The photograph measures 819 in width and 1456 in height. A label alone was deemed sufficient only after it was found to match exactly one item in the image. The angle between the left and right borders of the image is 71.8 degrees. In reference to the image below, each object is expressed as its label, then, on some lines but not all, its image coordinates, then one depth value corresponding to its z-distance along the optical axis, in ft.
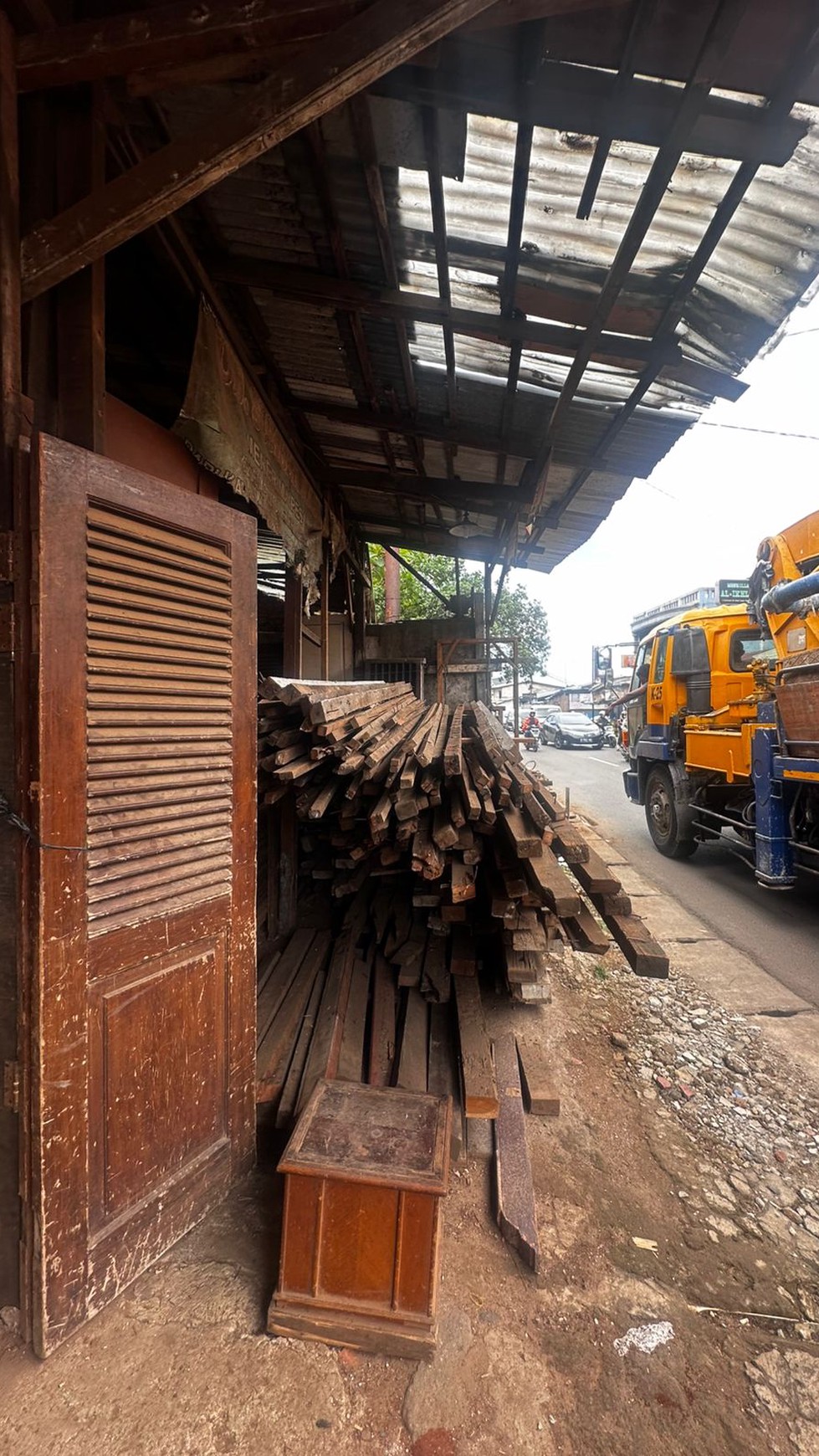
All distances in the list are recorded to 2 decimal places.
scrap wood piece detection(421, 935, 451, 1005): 10.48
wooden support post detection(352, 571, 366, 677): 29.89
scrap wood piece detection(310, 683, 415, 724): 8.79
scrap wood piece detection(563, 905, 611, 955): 8.23
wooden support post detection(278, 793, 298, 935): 11.40
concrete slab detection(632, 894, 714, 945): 17.46
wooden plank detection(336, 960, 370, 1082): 8.84
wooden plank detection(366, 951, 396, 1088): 8.93
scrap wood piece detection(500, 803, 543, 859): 7.93
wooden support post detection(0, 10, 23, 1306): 5.46
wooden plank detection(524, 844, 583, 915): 7.31
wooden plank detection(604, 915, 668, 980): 7.56
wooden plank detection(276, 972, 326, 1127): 8.10
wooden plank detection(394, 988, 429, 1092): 8.68
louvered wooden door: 5.57
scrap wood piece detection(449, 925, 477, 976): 10.71
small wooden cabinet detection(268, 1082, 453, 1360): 5.96
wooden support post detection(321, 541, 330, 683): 19.75
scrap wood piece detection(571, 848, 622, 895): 7.97
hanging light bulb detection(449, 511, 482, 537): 21.54
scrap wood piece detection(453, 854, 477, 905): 8.61
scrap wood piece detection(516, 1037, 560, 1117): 9.41
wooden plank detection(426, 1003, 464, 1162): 8.43
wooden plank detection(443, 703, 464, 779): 8.69
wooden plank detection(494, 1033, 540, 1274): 7.11
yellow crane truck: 16.81
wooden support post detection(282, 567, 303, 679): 17.52
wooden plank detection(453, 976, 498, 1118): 8.35
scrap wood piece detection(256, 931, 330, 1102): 8.54
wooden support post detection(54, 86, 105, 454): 6.22
